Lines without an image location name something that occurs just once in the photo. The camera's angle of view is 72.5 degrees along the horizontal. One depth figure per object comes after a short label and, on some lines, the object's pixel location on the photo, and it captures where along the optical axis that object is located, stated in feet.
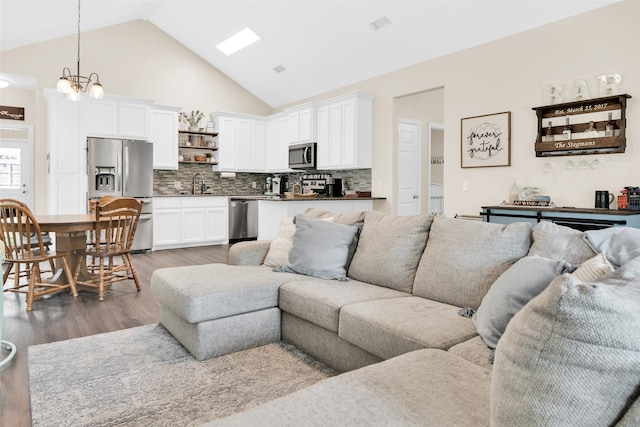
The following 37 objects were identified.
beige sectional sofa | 2.77
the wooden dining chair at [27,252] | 11.75
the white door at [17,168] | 25.77
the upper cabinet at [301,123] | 23.84
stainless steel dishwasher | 26.09
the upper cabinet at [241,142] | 26.68
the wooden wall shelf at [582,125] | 13.26
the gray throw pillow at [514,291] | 5.50
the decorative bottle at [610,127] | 13.37
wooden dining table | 12.69
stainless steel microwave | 23.98
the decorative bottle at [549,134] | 14.89
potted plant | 25.90
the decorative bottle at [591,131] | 13.76
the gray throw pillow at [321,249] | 9.66
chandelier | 14.88
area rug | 6.45
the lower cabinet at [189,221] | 23.29
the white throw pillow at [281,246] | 10.69
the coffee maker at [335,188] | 23.53
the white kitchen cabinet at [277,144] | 26.37
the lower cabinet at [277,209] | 19.13
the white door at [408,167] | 22.48
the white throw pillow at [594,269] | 4.67
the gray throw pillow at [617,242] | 5.37
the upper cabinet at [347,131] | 21.76
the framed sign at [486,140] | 16.35
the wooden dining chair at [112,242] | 13.26
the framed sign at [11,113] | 24.94
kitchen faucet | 26.78
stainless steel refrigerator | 21.27
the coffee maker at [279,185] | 28.43
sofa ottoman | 8.28
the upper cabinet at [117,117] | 21.59
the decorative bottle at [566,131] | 14.32
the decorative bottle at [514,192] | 15.77
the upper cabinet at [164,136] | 23.90
